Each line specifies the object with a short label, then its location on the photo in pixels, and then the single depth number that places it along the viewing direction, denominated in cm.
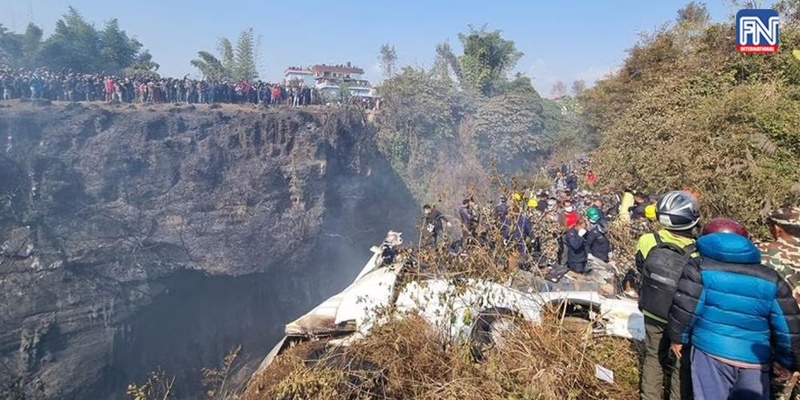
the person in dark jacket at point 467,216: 501
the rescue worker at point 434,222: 608
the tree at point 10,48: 2716
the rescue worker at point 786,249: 339
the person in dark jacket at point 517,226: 399
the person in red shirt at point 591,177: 1329
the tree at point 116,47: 3145
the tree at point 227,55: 3628
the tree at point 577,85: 6657
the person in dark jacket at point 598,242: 637
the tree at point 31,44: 2786
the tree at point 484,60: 3472
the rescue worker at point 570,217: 684
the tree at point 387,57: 3602
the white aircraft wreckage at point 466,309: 382
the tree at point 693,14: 1761
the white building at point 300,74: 5140
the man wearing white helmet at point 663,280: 286
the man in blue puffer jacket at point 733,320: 236
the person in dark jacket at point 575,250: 616
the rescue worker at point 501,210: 552
